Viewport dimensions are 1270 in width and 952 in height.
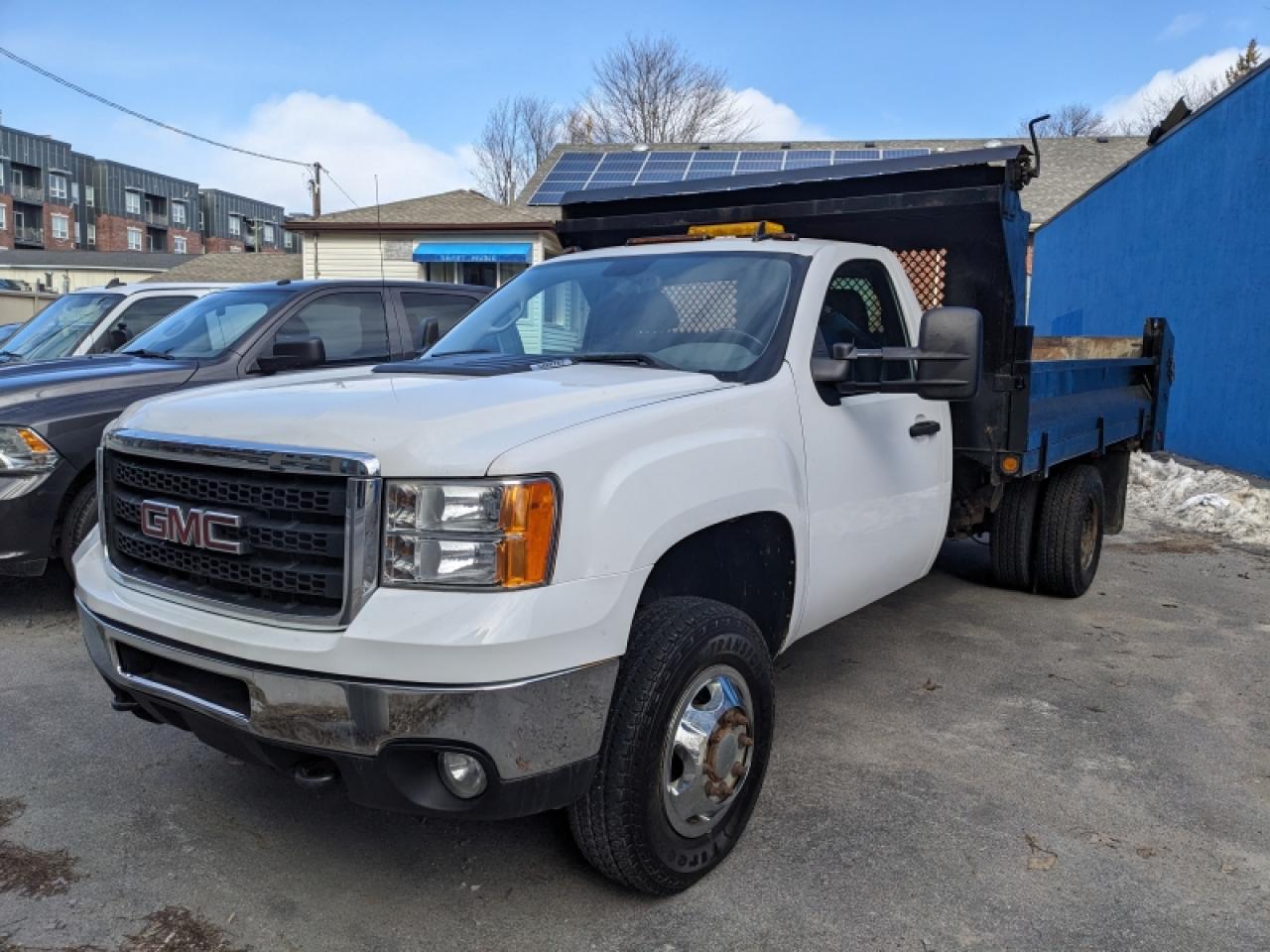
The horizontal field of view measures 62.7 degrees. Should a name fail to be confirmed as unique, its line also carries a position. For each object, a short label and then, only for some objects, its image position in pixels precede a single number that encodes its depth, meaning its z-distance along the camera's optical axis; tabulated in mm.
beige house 23578
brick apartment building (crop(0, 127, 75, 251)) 72062
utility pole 21769
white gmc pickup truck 2420
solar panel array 20703
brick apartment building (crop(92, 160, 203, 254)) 79625
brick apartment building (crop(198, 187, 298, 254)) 89481
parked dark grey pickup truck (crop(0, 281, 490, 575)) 5090
